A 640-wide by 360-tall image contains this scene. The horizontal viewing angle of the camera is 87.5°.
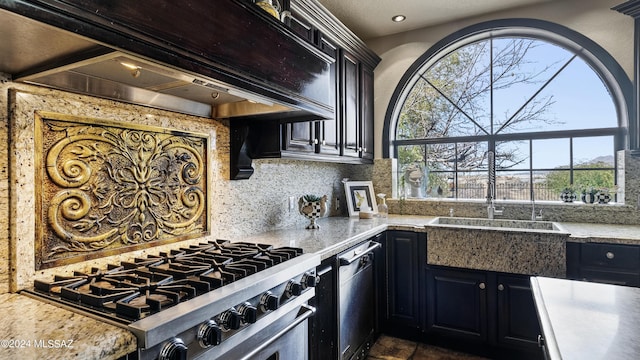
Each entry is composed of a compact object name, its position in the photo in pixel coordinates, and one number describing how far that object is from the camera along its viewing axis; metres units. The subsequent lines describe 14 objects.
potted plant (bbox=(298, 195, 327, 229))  2.42
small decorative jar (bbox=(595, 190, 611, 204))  2.55
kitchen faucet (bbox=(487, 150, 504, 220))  2.85
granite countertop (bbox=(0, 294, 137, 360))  0.72
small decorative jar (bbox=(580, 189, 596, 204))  2.60
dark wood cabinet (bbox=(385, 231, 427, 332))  2.52
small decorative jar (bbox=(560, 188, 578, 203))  2.68
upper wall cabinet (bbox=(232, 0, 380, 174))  2.04
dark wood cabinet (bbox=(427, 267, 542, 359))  2.19
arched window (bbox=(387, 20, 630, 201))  2.69
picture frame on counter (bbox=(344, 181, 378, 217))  3.12
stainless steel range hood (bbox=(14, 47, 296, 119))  1.01
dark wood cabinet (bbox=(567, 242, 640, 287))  1.93
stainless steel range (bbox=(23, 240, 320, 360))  0.90
